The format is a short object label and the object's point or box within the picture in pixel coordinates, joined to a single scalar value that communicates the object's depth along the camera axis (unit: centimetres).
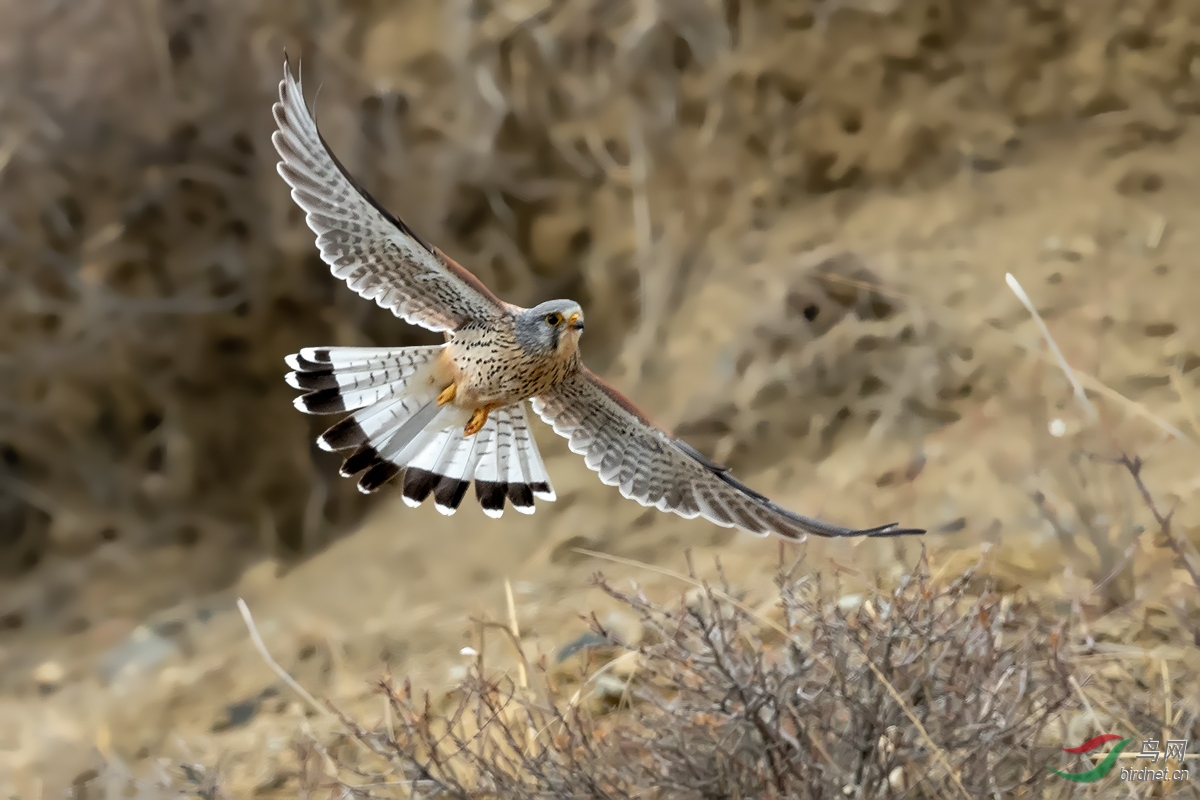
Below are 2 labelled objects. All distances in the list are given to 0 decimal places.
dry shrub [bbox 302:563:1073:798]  1565
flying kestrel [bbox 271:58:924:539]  1569
